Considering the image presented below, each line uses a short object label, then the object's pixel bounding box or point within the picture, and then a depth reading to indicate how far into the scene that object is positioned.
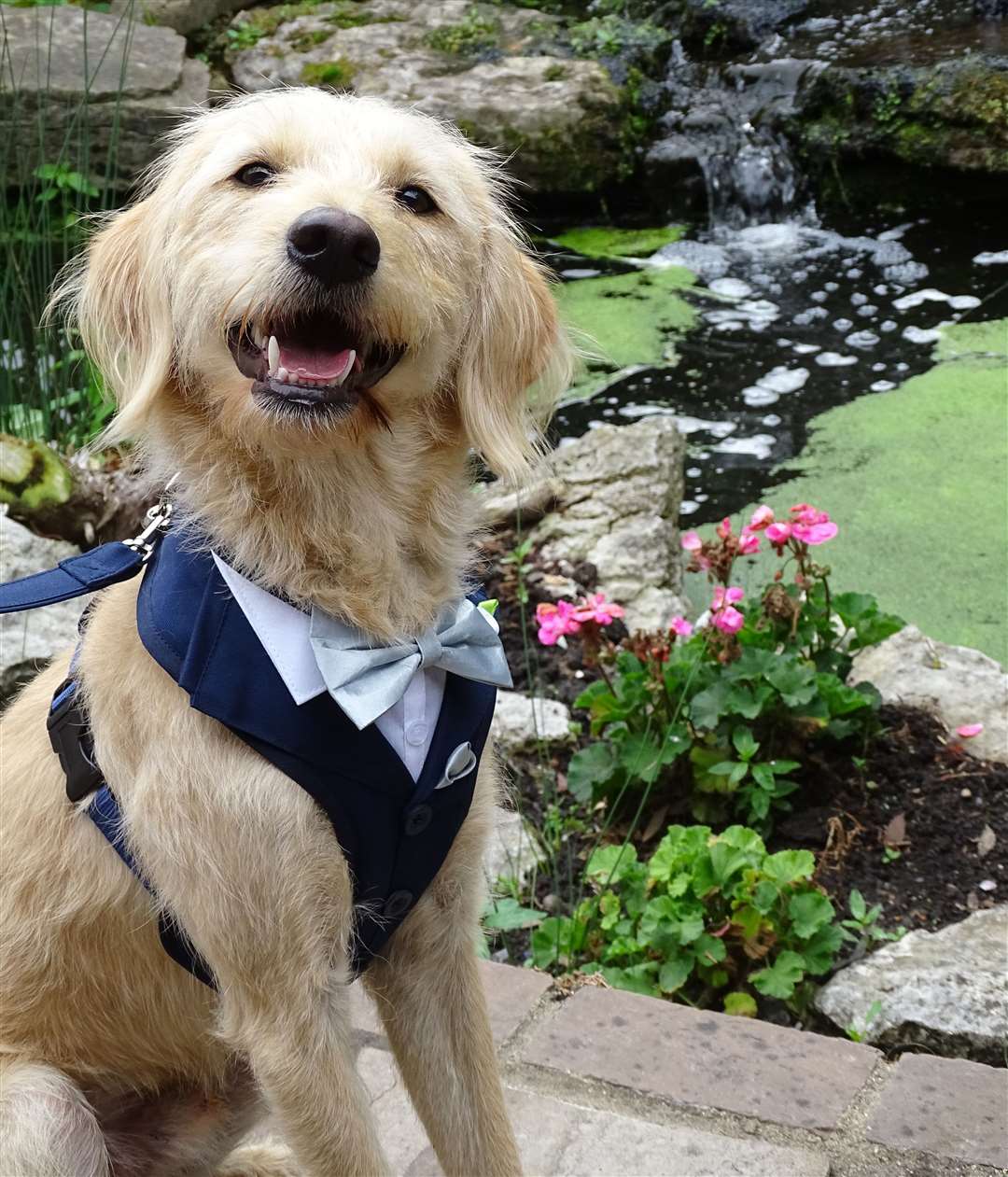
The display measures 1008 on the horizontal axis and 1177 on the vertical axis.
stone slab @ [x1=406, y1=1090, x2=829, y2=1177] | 2.23
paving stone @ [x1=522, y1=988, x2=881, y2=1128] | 2.38
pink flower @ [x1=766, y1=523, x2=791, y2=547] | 3.44
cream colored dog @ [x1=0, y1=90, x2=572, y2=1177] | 1.82
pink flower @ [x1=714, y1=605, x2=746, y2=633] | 3.35
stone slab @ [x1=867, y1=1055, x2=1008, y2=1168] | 2.23
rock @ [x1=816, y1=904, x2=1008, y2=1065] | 2.71
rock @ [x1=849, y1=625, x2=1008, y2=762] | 3.61
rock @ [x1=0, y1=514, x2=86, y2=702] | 3.66
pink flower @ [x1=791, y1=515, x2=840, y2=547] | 3.41
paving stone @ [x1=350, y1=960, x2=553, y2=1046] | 2.64
